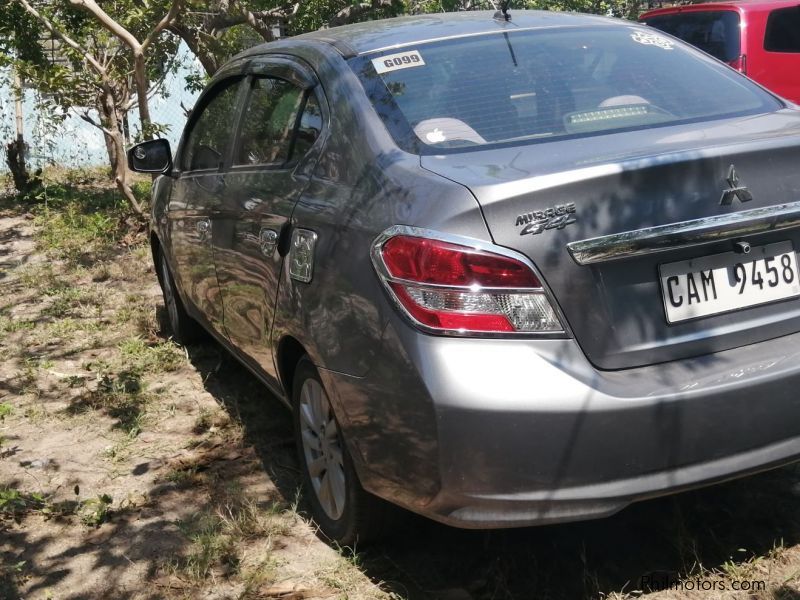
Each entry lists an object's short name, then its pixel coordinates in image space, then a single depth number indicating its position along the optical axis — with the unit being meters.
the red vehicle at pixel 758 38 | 9.98
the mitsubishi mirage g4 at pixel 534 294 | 2.65
